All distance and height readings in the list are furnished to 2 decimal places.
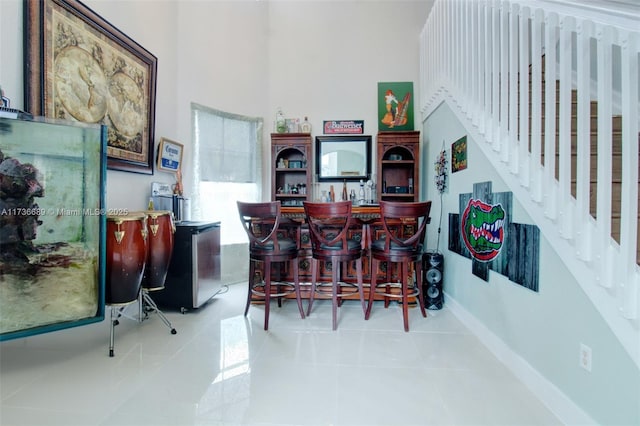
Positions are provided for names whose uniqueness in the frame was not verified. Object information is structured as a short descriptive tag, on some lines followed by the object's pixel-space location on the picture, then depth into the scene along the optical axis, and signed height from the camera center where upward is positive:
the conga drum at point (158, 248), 2.07 -0.30
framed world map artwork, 1.78 +1.09
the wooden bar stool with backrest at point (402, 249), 2.11 -0.31
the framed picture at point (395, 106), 3.76 +1.53
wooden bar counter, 2.63 -0.46
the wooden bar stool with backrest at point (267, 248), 2.19 -0.32
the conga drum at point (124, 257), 1.82 -0.32
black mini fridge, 2.49 -0.58
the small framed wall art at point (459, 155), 2.36 +0.55
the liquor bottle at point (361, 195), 3.74 +0.25
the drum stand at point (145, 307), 2.15 -0.88
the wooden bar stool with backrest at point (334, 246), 2.16 -0.30
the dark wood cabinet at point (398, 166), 3.49 +0.66
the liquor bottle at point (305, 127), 3.80 +1.24
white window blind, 3.37 +0.63
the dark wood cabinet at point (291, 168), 3.64 +0.62
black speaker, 2.64 -0.70
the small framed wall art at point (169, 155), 2.82 +0.63
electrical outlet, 1.20 -0.67
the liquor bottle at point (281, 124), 3.71 +1.24
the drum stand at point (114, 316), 1.82 -0.80
